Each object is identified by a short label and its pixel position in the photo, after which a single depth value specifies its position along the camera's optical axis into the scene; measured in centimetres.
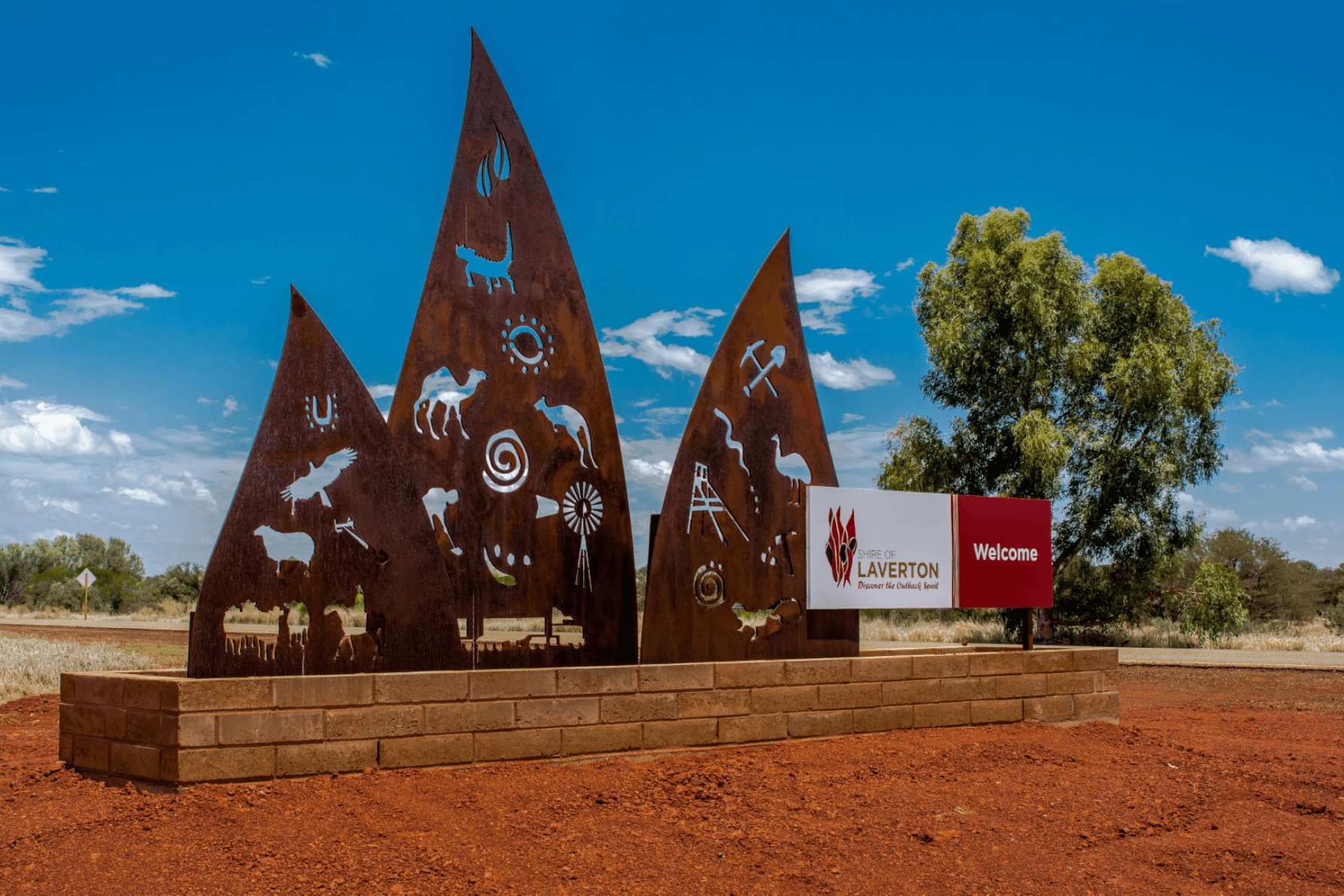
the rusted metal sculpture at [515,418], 748
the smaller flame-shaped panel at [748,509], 799
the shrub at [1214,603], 2256
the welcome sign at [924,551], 867
